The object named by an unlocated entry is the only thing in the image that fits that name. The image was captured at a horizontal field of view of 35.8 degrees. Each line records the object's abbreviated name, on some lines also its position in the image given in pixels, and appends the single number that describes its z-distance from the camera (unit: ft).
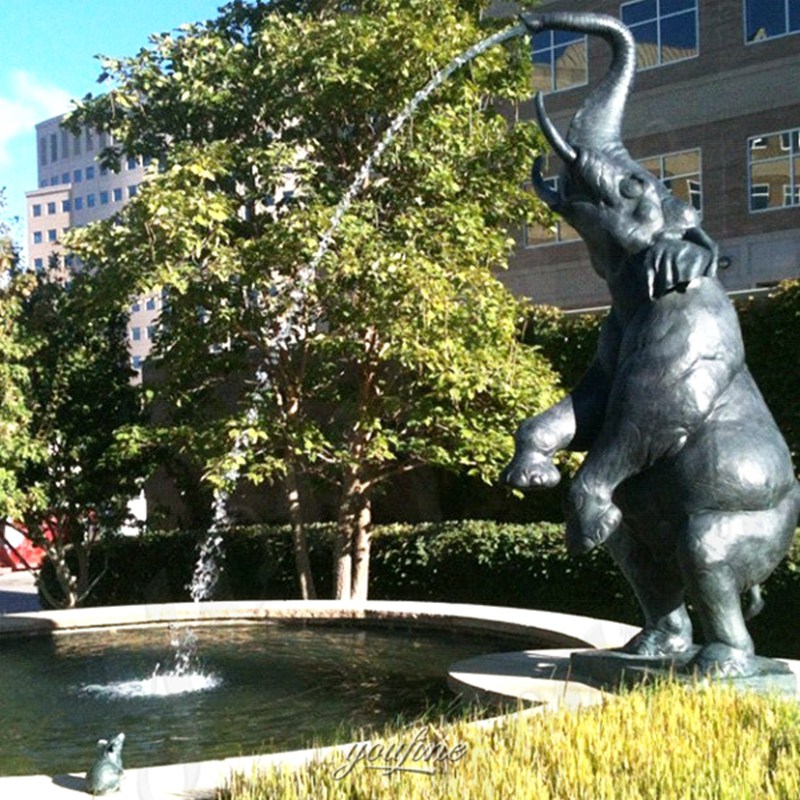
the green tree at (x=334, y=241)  39.68
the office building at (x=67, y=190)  397.60
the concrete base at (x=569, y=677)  16.75
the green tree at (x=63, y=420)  49.57
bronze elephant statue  16.72
